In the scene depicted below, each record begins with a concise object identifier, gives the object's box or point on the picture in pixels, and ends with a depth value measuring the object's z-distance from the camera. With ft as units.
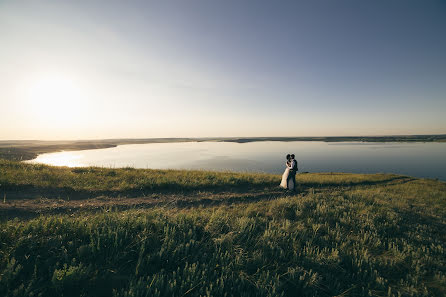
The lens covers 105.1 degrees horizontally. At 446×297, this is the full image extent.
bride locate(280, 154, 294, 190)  43.29
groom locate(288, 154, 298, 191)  41.91
